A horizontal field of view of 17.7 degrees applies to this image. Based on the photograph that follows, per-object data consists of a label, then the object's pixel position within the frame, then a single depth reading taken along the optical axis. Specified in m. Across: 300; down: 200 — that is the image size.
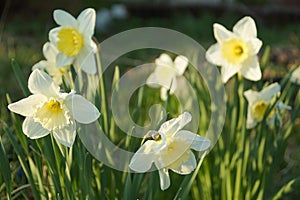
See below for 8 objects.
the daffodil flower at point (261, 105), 1.08
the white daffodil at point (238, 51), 1.06
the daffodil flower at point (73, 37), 1.03
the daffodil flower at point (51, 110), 0.88
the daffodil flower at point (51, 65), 1.07
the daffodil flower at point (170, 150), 0.87
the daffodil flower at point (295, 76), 1.14
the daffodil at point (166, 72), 1.18
